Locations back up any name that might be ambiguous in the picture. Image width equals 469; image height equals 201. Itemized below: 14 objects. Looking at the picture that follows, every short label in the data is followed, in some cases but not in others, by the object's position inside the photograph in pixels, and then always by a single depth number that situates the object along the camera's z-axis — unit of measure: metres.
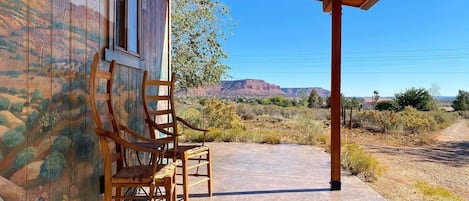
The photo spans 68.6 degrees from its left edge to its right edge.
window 2.82
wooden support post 3.86
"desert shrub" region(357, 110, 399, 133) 14.40
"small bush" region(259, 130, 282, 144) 7.47
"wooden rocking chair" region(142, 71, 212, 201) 3.10
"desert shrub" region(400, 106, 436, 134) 14.25
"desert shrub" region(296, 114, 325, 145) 7.85
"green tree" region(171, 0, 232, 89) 10.65
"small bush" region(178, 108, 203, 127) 10.17
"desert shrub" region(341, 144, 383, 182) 4.89
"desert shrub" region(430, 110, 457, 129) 17.14
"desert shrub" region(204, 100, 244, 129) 9.83
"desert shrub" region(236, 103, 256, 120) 17.00
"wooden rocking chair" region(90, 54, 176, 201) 2.14
